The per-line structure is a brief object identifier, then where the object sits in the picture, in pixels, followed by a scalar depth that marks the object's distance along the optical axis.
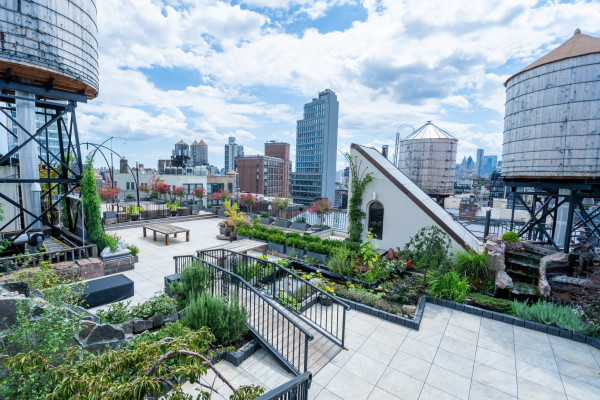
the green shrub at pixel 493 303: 6.54
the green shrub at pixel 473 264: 8.13
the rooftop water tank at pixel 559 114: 7.60
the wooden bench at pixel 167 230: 12.12
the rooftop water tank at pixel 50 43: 7.02
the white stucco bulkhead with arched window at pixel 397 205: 10.10
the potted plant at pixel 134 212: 16.36
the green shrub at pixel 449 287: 7.07
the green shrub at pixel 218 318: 4.84
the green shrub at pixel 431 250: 8.52
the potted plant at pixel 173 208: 18.23
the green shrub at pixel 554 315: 5.59
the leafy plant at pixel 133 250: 9.58
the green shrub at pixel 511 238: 9.51
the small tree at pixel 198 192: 22.77
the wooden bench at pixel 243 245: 9.00
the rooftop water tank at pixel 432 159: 17.27
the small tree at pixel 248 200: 18.36
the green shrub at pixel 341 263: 8.64
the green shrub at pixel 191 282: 6.00
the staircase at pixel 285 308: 4.75
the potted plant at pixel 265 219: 16.25
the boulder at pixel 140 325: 5.08
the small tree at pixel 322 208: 15.02
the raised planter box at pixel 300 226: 15.01
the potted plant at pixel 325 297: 6.62
